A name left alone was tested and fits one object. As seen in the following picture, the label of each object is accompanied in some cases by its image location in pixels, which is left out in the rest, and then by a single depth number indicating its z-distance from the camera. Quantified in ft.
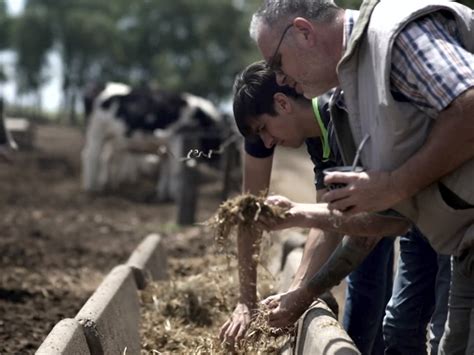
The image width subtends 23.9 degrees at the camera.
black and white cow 69.51
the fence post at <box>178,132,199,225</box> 46.70
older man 12.05
